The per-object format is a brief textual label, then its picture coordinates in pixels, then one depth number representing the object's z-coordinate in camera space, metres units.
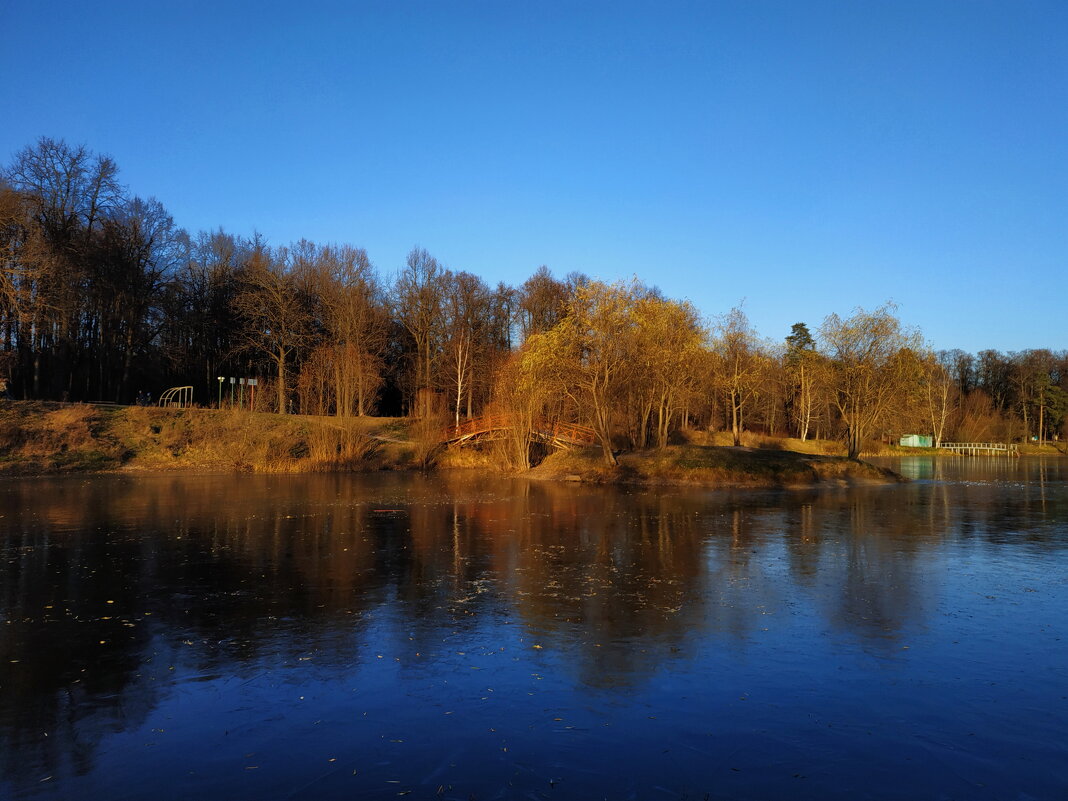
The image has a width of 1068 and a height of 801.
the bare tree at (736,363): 60.22
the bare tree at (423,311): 66.06
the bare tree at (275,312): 59.81
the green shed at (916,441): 91.38
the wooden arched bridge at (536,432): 45.55
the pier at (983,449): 90.75
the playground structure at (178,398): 51.62
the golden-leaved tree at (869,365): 44.97
